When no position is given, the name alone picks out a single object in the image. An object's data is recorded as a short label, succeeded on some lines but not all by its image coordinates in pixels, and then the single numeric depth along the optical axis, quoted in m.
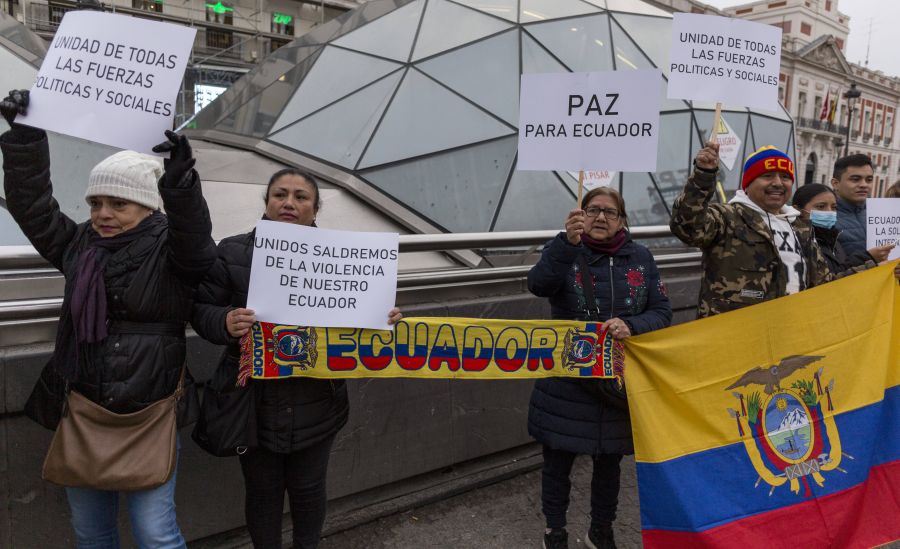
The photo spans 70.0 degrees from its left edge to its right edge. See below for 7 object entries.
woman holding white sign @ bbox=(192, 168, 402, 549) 2.51
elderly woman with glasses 3.07
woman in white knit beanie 2.21
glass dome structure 6.03
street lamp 27.75
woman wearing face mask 4.01
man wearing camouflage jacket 3.24
